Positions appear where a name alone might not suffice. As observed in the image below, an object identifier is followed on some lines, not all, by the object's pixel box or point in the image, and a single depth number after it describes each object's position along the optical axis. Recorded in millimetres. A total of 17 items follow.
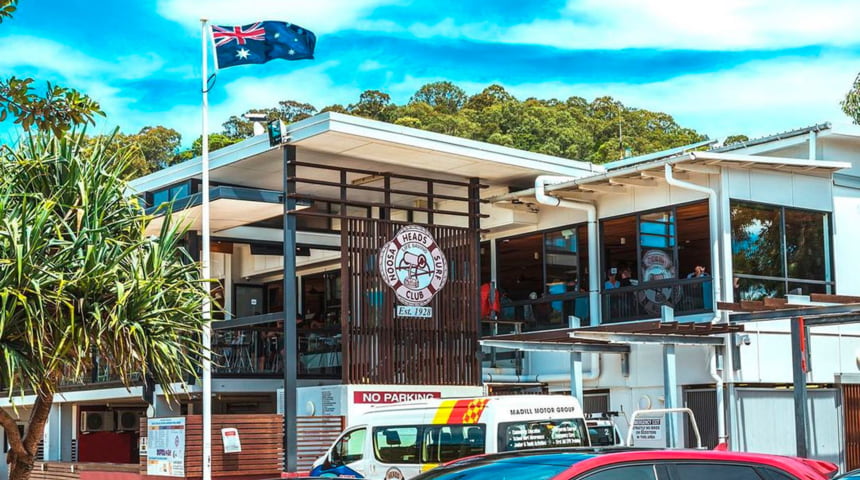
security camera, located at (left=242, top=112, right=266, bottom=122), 22133
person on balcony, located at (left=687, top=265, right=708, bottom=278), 21078
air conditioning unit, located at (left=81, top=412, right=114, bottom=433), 31516
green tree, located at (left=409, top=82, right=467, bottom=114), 75188
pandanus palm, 12250
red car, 6414
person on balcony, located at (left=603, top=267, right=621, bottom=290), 22953
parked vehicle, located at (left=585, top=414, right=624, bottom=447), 17484
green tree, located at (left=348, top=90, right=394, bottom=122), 69500
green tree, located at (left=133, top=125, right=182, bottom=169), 77312
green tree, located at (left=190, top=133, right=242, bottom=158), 66562
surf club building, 20375
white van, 15109
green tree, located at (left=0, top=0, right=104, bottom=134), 8297
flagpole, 19859
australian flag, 21453
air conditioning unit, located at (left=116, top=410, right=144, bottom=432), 32031
